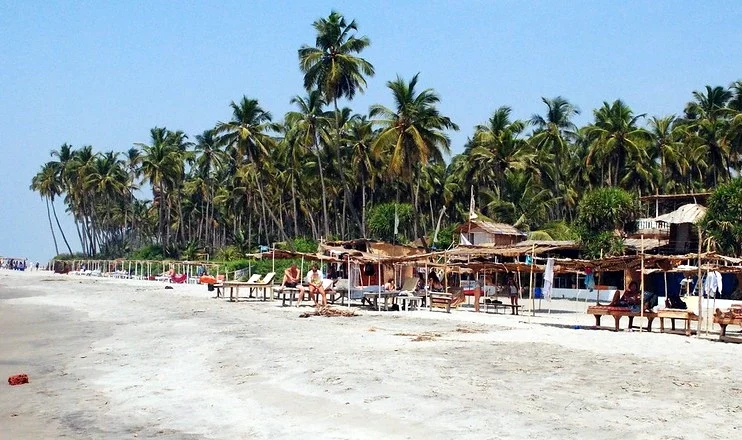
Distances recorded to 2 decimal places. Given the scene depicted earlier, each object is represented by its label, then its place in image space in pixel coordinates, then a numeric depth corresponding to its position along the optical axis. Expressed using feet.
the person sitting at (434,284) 96.94
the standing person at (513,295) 84.85
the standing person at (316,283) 79.89
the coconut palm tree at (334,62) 165.58
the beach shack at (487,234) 153.69
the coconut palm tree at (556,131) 186.70
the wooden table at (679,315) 55.95
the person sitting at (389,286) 87.66
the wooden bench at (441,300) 82.88
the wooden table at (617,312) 59.57
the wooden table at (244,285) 98.94
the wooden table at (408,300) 83.61
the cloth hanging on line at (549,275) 69.62
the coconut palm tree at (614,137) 175.22
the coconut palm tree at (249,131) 186.72
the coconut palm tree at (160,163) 244.83
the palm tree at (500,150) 186.09
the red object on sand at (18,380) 39.47
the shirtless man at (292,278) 93.09
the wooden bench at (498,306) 83.92
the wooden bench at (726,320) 53.21
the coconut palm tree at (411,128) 154.71
